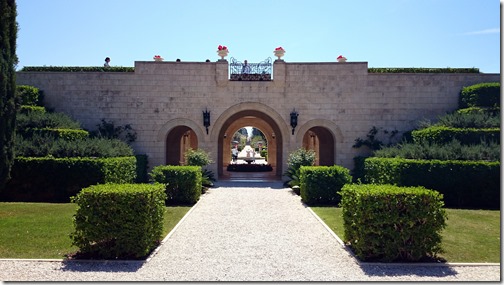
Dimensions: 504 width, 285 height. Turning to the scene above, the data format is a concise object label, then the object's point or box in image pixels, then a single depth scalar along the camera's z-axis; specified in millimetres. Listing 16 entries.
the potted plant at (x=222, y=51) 20891
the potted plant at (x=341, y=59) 21672
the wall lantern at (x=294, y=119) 20734
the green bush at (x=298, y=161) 18048
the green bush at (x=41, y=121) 17122
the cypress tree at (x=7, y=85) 10734
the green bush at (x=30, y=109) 18495
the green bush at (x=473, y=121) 17222
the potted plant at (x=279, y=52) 20828
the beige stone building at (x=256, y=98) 20969
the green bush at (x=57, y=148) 14922
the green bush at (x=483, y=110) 18609
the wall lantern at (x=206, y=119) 20734
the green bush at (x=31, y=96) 19761
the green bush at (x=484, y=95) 19328
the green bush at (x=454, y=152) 14305
